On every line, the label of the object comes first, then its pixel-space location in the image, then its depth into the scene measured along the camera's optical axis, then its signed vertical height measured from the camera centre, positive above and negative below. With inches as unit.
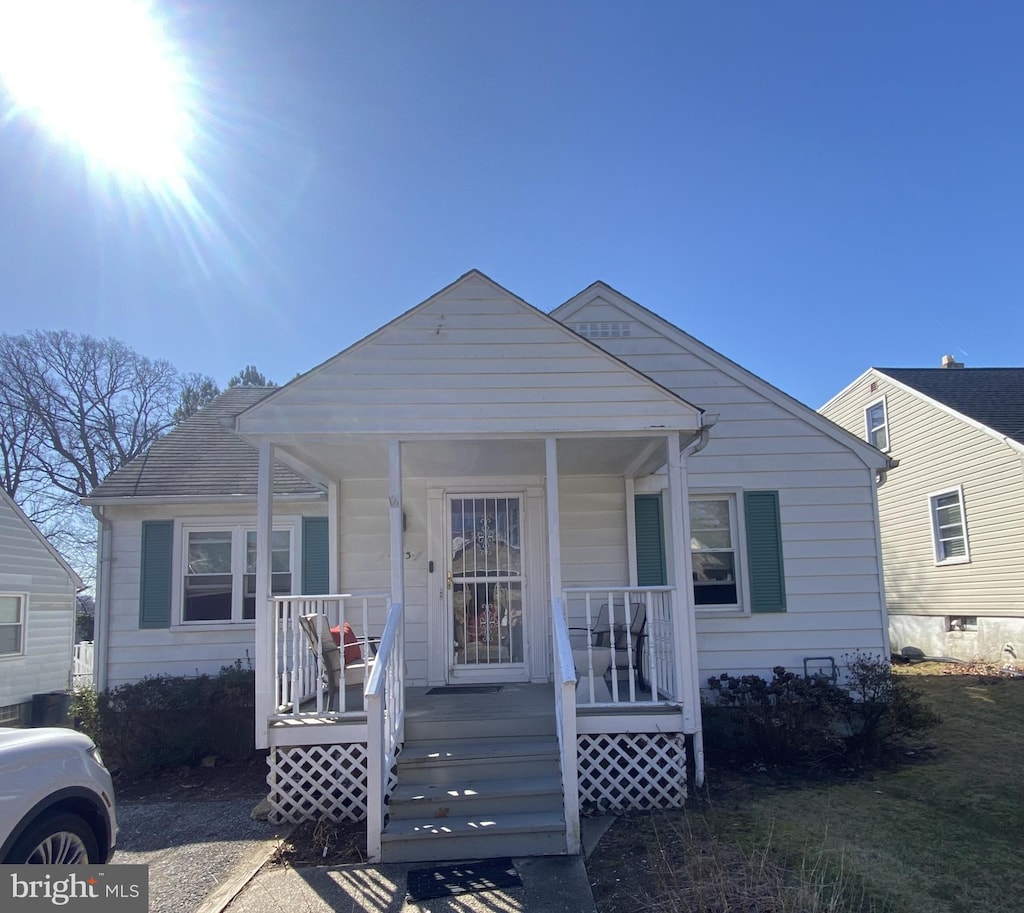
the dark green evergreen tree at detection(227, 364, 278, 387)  1103.0 +311.6
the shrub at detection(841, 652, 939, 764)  259.9 -60.1
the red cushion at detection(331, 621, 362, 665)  265.5 -30.4
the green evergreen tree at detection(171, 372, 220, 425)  1021.8 +273.3
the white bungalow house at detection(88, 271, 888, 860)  213.8 +3.6
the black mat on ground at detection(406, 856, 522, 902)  162.2 -75.5
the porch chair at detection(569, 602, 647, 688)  269.7 -30.2
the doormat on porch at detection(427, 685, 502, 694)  272.7 -48.8
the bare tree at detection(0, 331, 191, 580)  898.7 +210.7
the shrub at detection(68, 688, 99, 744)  306.5 -61.4
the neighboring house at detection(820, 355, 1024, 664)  488.7 +38.6
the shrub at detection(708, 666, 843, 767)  252.5 -60.2
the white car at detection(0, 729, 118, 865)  108.2 -37.9
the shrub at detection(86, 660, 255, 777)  297.6 -64.4
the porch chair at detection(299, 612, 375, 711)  228.8 -30.2
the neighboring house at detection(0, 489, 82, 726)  548.4 -35.3
